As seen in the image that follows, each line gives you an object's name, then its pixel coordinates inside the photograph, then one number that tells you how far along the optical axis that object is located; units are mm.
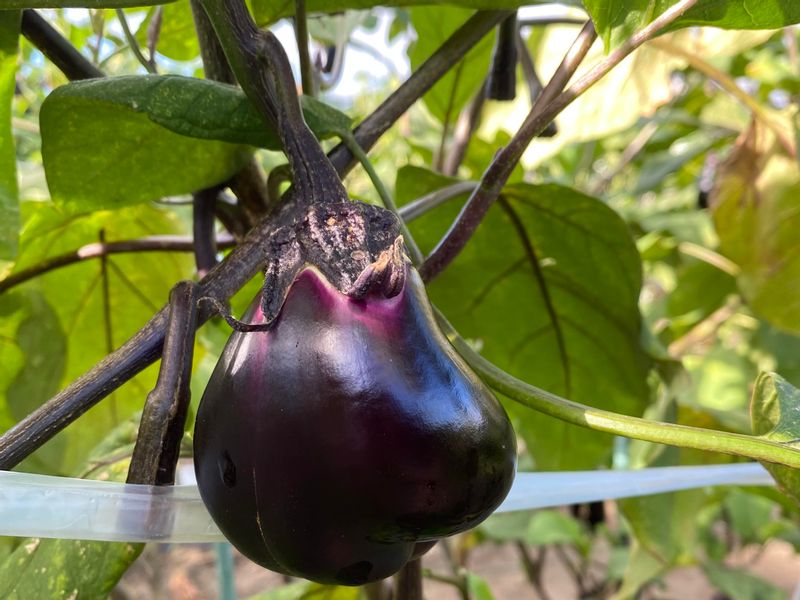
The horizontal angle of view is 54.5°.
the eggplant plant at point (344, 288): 211
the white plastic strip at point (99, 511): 224
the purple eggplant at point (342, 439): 205
